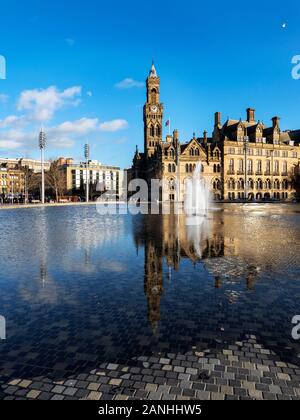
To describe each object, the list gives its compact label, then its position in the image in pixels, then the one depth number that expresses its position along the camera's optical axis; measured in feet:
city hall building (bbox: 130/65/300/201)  271.69
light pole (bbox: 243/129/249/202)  240.18
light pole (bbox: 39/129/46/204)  208.55
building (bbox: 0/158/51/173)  572.10
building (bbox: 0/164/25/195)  417.69
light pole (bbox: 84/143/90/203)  266.57
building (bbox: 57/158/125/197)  532.93
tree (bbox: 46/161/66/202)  304.81
